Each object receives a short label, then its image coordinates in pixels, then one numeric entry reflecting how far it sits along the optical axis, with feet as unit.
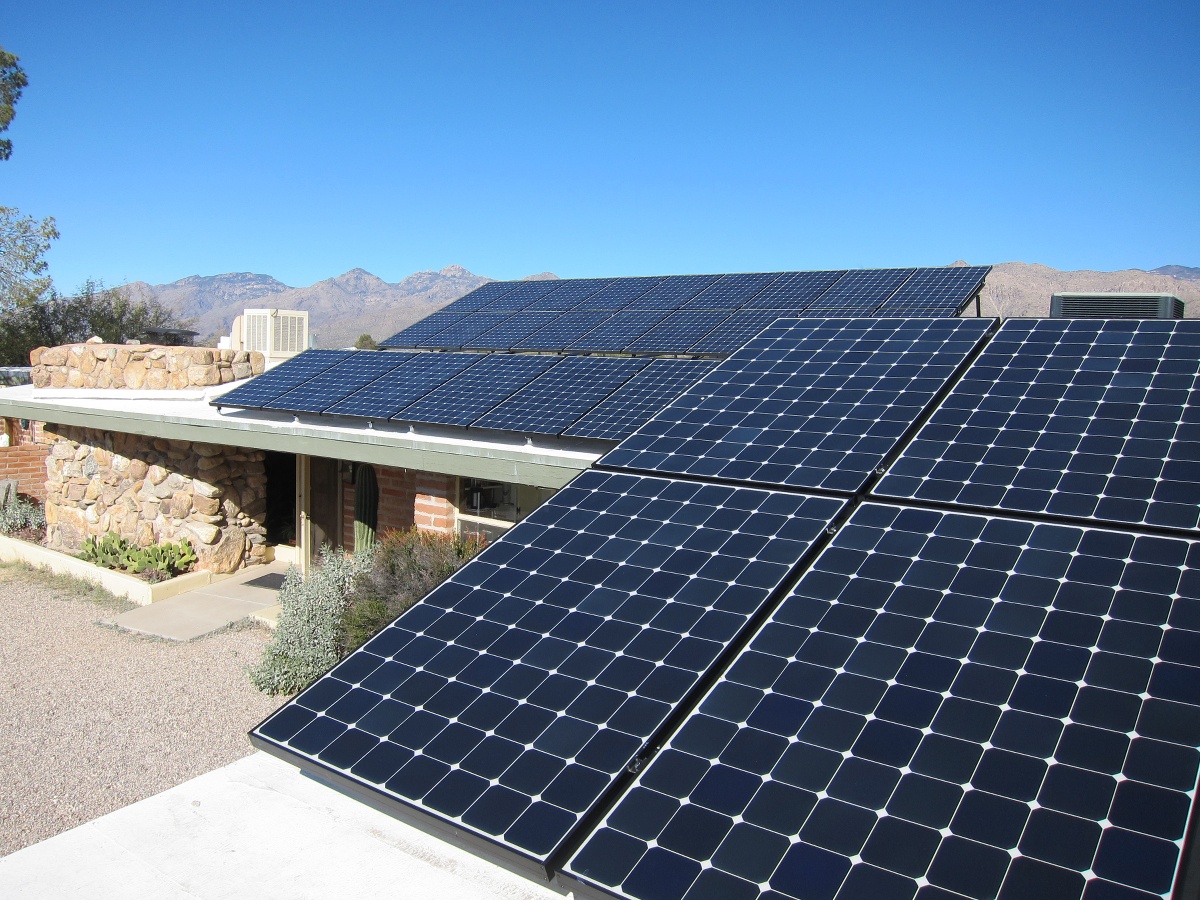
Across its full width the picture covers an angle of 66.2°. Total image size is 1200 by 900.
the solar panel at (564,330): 52.31
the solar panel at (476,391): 38.17
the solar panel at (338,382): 43.83
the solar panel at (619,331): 50.03
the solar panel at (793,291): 53.57
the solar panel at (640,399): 32.83
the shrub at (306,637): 36.22
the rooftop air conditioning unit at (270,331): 85.92
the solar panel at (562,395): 34.99
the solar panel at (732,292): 55.52
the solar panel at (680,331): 47.47
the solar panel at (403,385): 40.88
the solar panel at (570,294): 62.90
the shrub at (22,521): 65.92
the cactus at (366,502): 49.96
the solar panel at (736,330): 45.57
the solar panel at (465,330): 57.47
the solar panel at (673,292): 57.93
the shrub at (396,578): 34.51
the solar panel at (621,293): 60.59
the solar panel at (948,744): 9.32
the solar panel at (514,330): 54.80
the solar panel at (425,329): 59.98
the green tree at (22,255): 133.39
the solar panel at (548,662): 11.52
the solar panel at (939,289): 48.73
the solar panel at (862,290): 50.88
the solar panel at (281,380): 46.29
